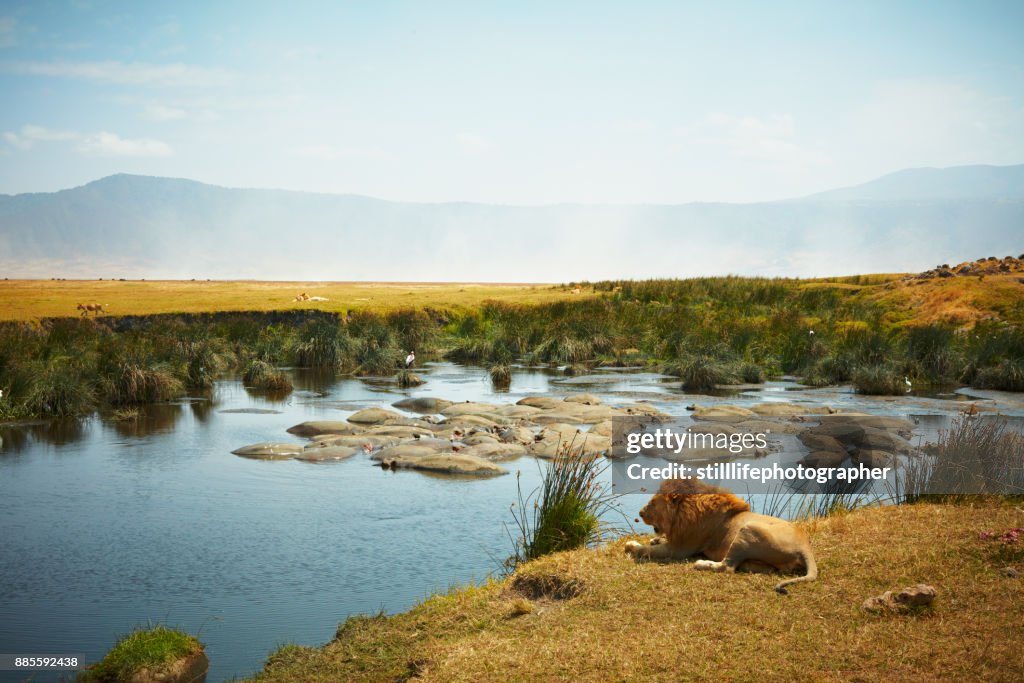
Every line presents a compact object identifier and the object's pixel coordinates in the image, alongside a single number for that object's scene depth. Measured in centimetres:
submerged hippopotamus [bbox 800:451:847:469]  1221
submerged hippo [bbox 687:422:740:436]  1448
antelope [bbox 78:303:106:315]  3403
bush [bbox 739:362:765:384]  2361
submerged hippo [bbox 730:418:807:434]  1480
